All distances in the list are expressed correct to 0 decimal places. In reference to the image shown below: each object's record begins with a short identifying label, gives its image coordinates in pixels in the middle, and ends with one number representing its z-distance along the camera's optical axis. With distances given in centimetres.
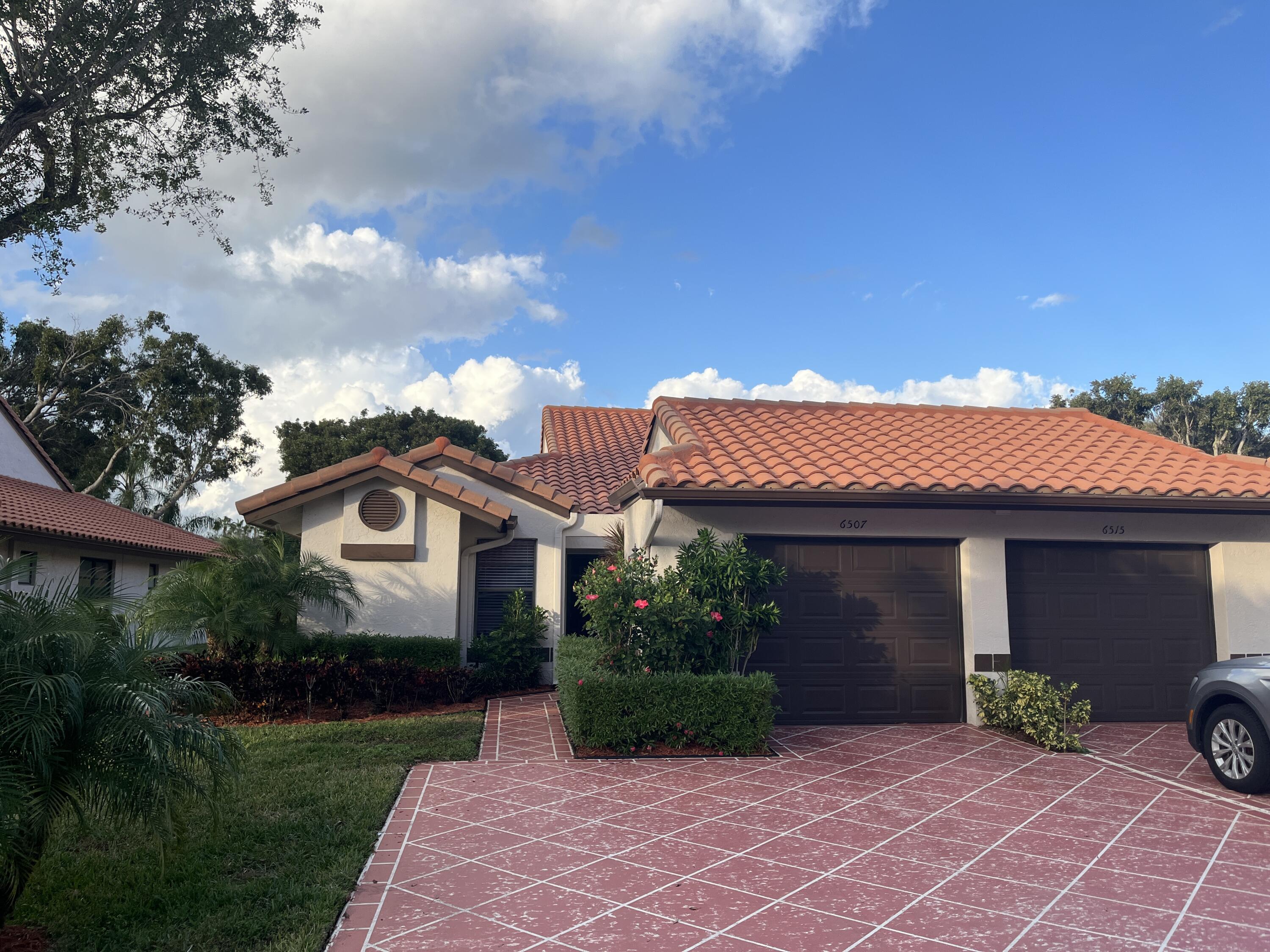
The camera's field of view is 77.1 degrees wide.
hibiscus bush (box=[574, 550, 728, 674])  866
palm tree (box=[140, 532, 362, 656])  1102
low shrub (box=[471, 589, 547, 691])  1320
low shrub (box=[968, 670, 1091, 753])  877
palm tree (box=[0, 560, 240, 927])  360
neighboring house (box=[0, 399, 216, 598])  1564
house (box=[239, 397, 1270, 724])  965
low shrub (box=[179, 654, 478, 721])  1094
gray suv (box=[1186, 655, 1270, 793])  675
